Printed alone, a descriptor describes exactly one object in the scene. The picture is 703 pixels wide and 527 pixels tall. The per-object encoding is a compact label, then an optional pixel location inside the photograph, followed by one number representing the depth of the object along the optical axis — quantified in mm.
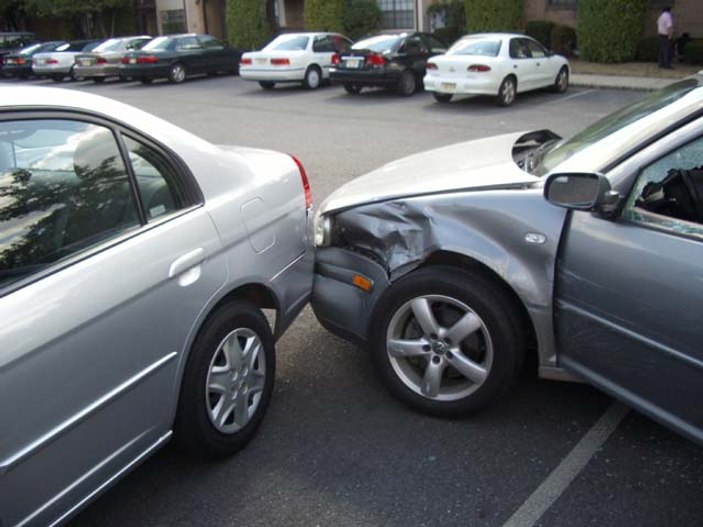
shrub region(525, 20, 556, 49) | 24312
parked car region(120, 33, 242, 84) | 22888
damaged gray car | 2889
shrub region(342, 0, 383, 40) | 28578
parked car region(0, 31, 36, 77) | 30234
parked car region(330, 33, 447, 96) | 17266
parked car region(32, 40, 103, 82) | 26562
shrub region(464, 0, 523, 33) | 23297
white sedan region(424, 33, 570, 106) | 14930
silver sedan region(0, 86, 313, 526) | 2361
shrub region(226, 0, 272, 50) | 30812
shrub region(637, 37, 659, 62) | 21859
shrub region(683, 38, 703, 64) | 20672
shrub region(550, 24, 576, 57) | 23953
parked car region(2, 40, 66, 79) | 28172
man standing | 19734
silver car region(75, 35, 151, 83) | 24344
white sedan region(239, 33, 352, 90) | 19438
